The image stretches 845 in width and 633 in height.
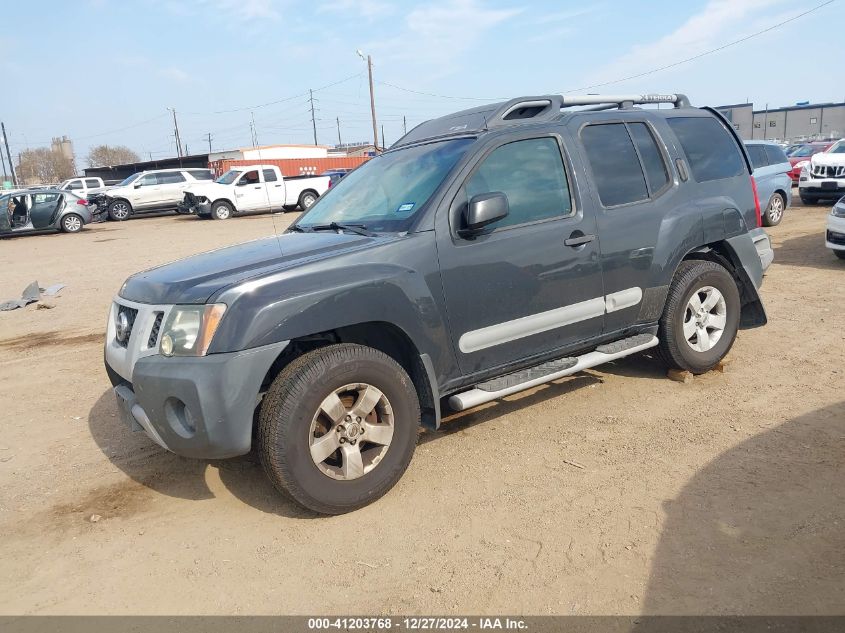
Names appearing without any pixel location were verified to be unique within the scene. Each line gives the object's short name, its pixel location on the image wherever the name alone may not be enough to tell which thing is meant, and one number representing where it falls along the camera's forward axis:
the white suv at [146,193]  25.48
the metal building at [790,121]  66.12
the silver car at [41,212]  20.34
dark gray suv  3.18
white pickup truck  23.64
